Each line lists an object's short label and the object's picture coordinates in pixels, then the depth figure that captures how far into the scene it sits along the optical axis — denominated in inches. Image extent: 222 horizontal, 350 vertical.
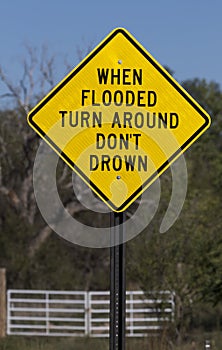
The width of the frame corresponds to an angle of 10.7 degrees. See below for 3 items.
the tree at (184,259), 968.7
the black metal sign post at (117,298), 343.3
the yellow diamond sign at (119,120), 350.7
